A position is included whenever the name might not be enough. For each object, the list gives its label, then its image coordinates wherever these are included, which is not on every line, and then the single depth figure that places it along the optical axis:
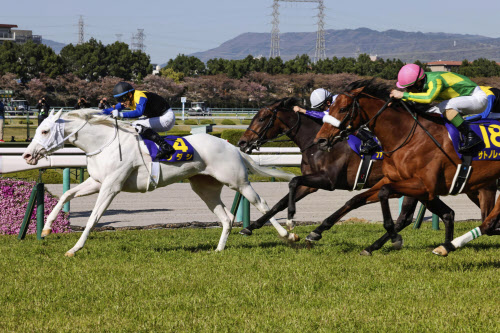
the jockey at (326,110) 16.88
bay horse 12.83
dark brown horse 16.12
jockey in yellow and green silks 12.85
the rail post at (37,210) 17.87
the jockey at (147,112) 15.52
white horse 15.05
